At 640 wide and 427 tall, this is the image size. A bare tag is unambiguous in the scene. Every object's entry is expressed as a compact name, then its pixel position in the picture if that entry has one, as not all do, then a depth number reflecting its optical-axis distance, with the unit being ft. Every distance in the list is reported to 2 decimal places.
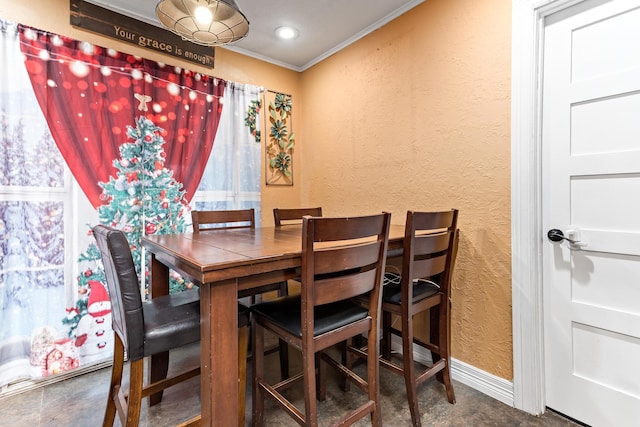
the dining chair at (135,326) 3.62
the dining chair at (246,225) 5.97
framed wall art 9.59
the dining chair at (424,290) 4.71
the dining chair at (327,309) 3.67
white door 4.40
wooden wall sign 6.60
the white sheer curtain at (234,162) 8.33
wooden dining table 3.33
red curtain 6.15
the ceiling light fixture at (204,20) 4.74
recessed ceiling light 7.95
